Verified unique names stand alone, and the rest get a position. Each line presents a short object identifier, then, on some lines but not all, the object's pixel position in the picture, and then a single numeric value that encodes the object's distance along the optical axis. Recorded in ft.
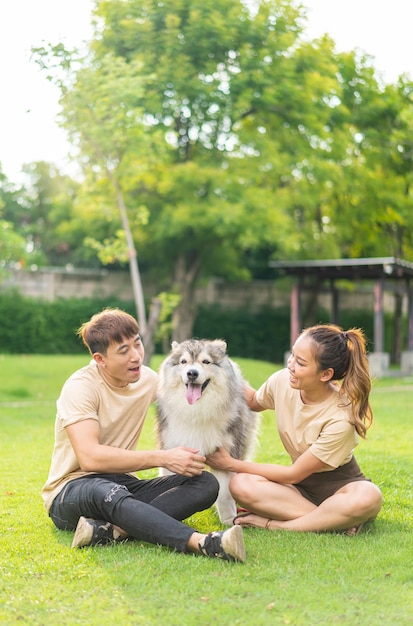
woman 13.21
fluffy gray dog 14.14
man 12.32
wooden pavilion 57.00
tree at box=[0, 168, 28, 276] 39.01
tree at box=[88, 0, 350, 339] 56.18
